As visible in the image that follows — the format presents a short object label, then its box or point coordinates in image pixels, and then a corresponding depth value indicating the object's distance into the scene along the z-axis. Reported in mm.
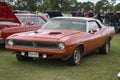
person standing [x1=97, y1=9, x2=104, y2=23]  12971
